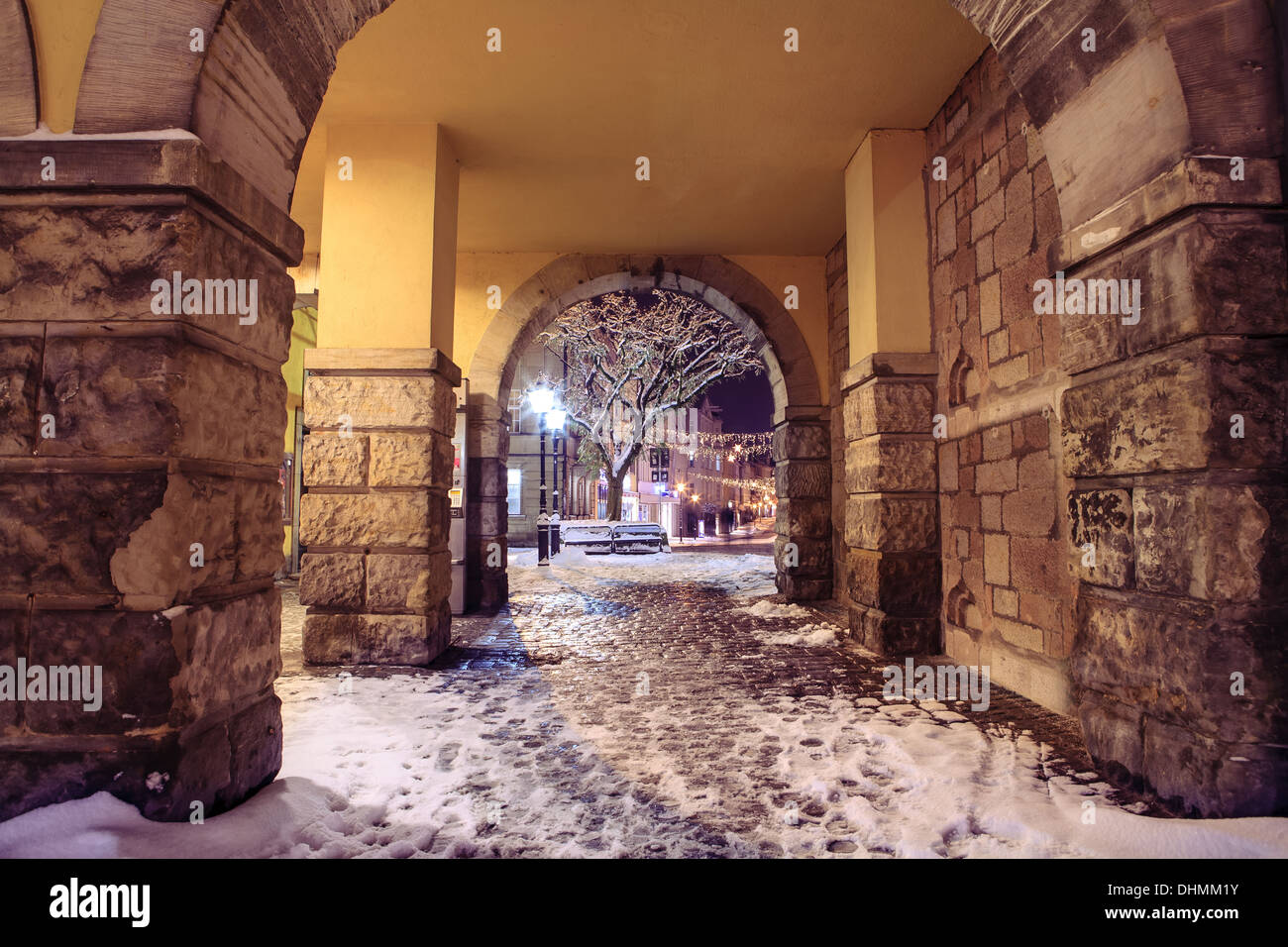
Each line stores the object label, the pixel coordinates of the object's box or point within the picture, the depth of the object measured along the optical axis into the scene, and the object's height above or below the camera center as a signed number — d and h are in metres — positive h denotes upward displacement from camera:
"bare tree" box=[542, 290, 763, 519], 16.95 +4.15
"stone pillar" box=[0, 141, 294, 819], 1.72 +0.09
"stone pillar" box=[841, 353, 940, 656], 4.61 -0.05
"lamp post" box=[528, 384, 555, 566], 10.98 +1.69
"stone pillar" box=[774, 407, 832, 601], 7.43 -0.01
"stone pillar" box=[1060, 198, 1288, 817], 1.97 -0.03
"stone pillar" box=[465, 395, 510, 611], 6.89 -0.08
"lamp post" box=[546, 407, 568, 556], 11.17 +1.51
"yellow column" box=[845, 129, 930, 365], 4.82 +2.00
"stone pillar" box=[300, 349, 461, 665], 4.43 -0.08
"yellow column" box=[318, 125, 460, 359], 4.68 +2.01
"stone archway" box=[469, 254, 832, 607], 7.21 +1.76
